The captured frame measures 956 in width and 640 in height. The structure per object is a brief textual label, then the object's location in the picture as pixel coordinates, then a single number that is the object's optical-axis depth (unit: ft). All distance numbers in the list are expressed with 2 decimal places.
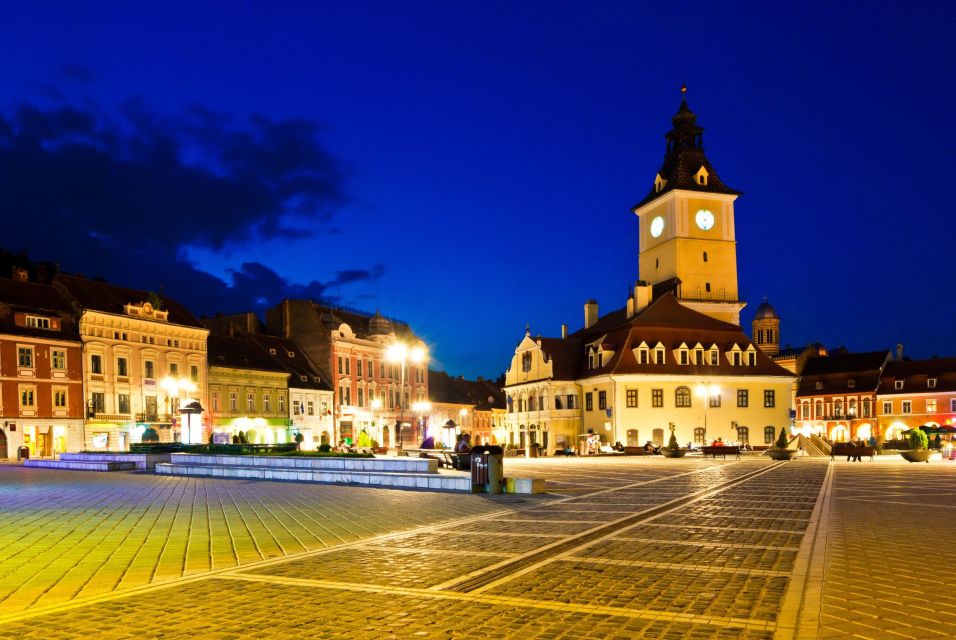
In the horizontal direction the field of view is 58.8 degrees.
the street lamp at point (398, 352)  126.93
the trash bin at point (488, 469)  70.85
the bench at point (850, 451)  148.15
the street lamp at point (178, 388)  176.04
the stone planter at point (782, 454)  152.87
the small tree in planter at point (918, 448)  139.44
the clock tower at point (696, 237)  267.80
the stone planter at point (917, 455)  139.23
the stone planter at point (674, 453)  159.63
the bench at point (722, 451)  151.50
